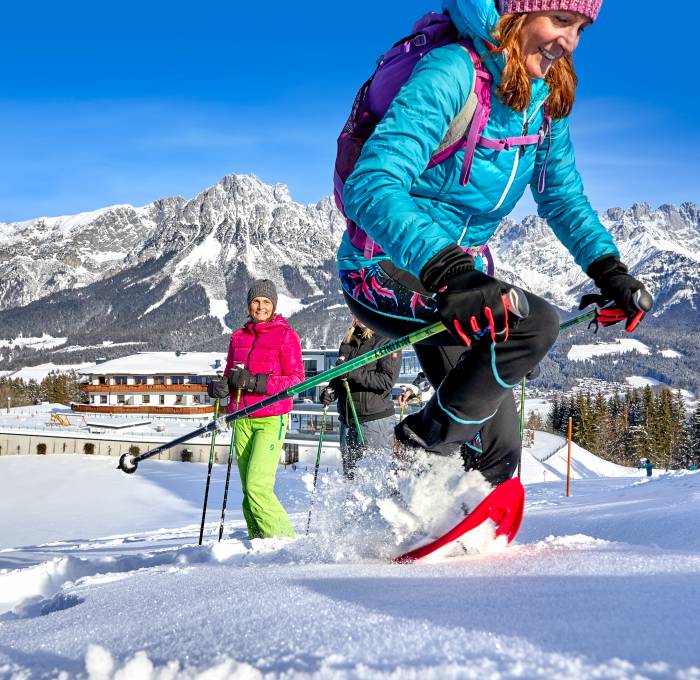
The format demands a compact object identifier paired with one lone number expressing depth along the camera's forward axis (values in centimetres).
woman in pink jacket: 505
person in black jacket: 677
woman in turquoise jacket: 201
